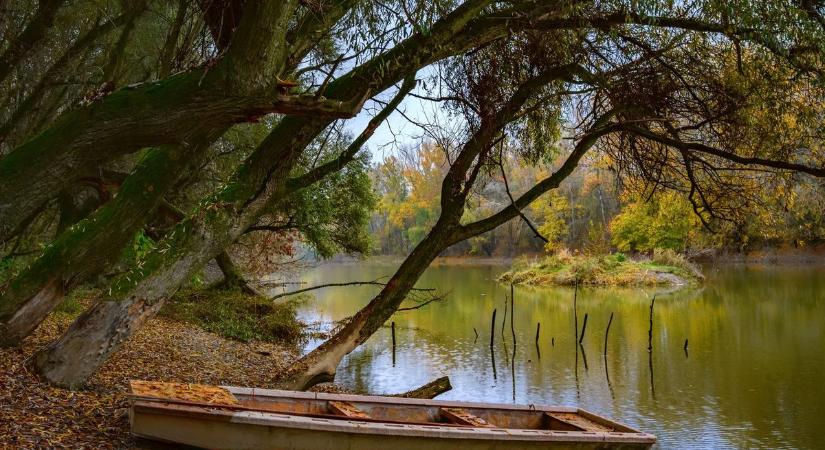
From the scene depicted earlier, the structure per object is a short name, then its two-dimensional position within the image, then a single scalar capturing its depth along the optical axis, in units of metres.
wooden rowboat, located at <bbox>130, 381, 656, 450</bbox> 5.54
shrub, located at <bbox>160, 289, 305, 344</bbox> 14.80
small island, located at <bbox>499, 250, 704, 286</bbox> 33.31
